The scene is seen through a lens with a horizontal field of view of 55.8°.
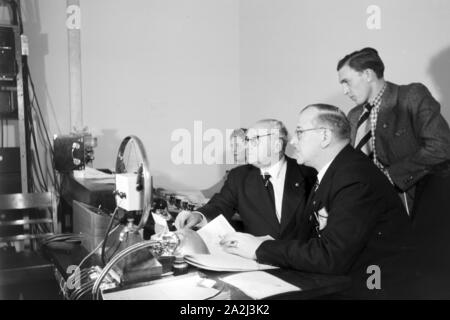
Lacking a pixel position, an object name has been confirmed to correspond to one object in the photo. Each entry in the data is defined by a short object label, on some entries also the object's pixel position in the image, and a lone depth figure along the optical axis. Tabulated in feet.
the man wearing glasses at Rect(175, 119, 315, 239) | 6.49
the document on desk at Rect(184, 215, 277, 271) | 4.24
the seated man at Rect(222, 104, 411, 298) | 4.35
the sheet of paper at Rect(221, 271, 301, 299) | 3.62
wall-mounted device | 7.36
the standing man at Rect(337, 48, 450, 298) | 6.11
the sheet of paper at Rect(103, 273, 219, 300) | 3.55
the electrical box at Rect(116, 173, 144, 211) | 4.30
